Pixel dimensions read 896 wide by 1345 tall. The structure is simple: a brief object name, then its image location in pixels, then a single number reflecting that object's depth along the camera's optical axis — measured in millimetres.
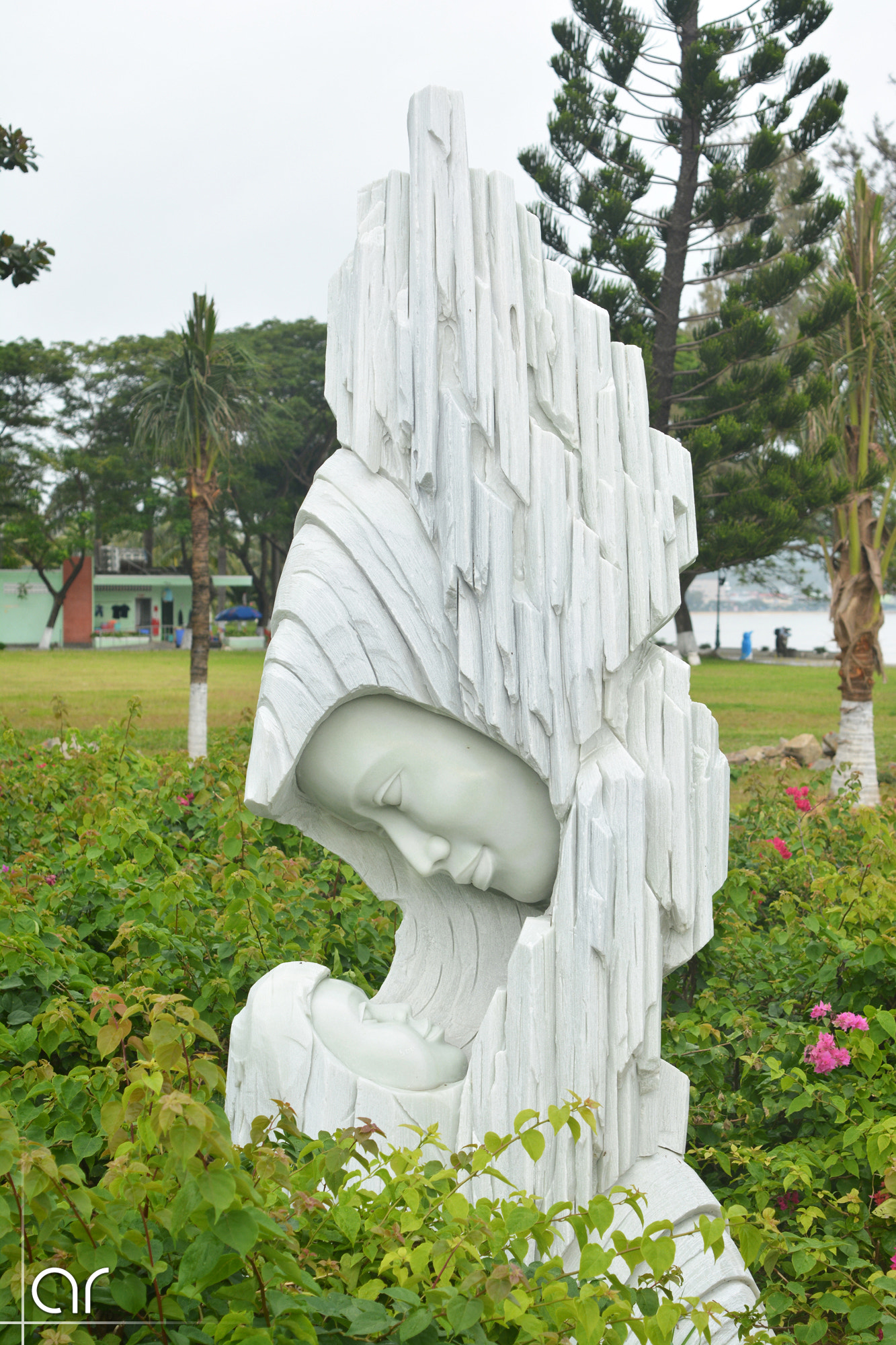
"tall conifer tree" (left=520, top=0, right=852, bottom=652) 9641
